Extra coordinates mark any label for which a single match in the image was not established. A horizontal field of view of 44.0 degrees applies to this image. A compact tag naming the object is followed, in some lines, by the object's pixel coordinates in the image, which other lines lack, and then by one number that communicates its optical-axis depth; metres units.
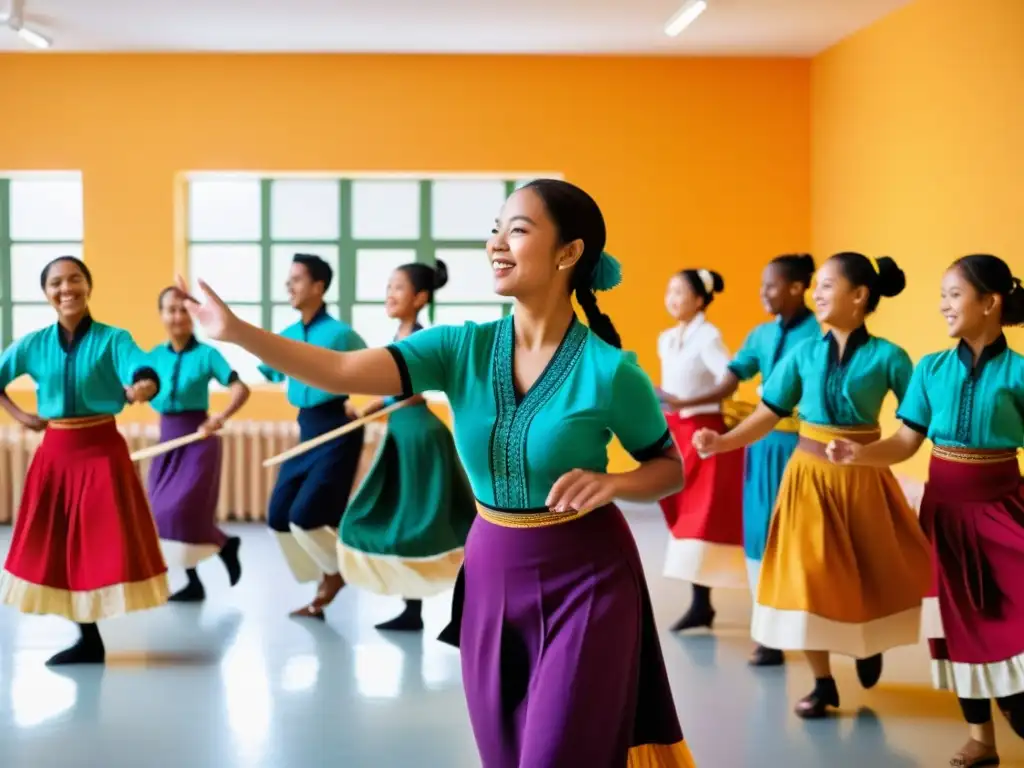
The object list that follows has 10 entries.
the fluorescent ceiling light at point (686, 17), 6.56
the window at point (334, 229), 8.52
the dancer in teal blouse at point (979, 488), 3.30
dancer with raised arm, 2.05
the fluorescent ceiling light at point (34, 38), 7.13
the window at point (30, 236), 8.54
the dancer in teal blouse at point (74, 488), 4.24
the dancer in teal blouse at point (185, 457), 5.42
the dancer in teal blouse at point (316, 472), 5.14
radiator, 7.89
